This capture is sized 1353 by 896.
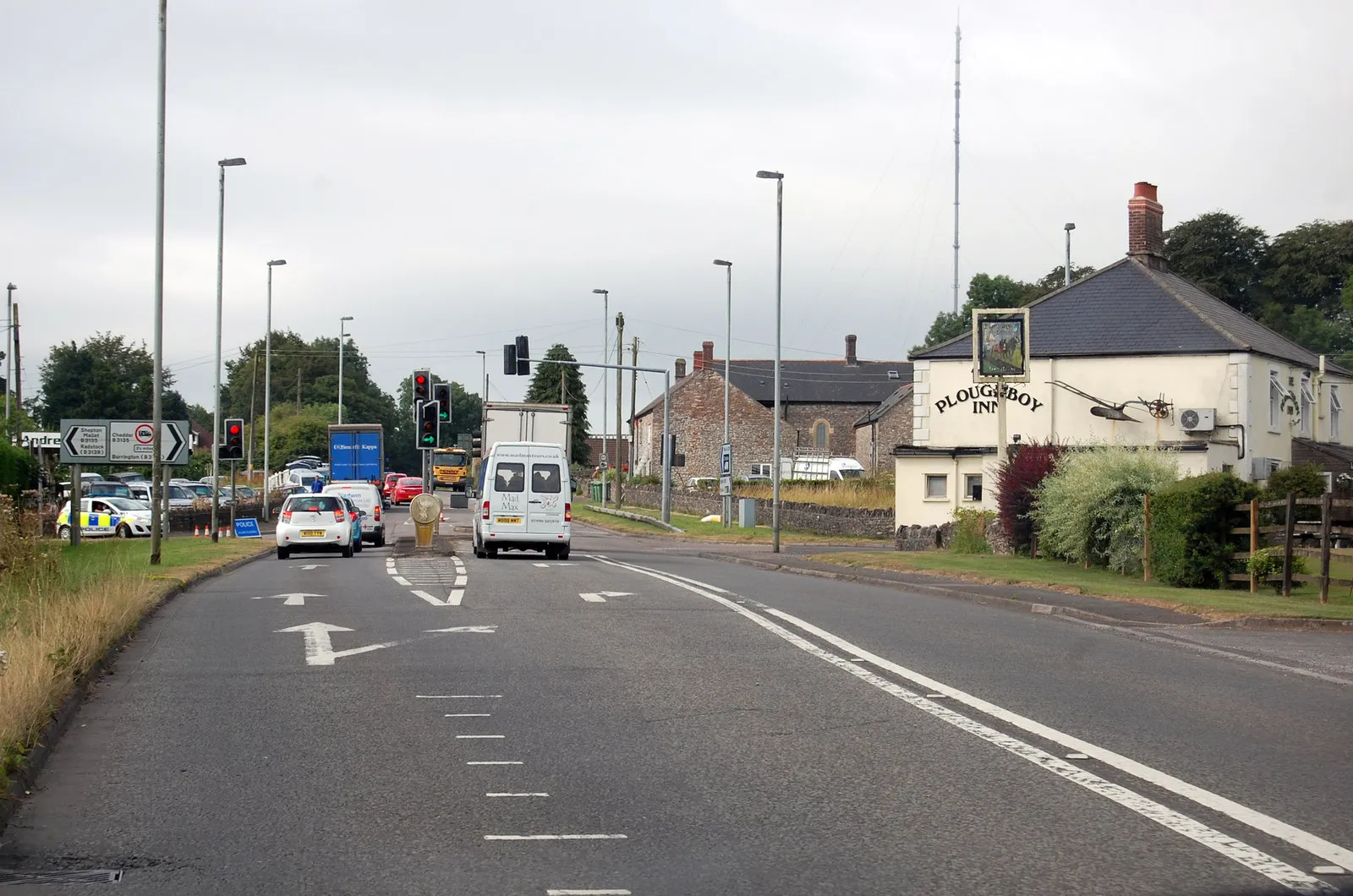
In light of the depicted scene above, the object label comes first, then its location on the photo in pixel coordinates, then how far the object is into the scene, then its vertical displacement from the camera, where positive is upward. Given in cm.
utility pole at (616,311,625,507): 7050 +495
